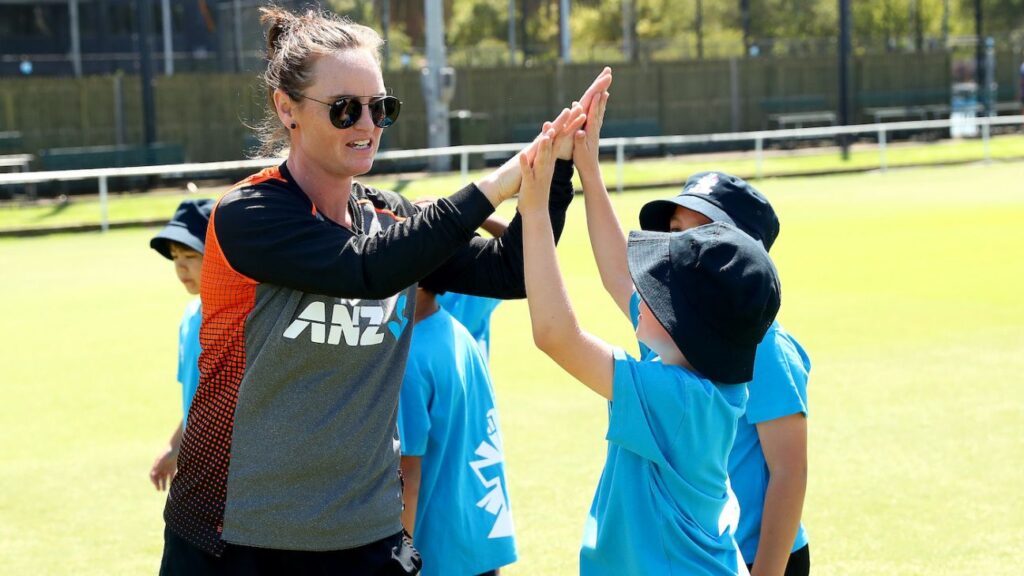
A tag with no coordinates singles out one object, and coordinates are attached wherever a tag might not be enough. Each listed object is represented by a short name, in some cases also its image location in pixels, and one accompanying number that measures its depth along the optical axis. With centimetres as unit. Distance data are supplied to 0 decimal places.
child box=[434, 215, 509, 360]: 526
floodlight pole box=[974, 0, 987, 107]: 4506
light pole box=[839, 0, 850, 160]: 3531
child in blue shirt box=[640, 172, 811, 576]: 366
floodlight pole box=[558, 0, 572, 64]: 4184
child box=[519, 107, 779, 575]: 304
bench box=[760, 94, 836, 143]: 4300
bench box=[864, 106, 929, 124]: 4322
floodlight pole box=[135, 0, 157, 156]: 2878
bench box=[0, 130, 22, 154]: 3156
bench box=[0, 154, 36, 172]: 2911
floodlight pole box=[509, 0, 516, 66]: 4358
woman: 298
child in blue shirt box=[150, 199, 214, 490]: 488
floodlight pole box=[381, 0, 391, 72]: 4341
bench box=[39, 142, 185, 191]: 3053
